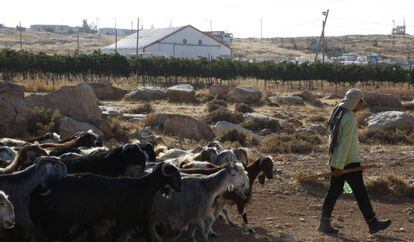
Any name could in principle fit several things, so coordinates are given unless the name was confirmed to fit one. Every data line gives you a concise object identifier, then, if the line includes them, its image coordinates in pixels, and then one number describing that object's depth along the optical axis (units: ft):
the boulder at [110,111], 79.54
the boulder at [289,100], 120.67
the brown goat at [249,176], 33.19
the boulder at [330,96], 142.00
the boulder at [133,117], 80.34
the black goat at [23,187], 26.66
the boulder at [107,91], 115.85
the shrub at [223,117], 84.84
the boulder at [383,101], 113.09
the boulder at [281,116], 95.50
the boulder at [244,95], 119.14
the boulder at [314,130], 76.76
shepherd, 33.88
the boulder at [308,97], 126.21
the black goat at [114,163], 31.96
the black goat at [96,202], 26.58
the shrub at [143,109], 92.48
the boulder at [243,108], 101.55
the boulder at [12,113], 59.67
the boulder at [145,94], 113.09
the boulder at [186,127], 69.41
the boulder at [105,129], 64.28
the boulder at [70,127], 59.21
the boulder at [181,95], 114.19
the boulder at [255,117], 82.83
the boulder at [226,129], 70.03
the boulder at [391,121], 79.87
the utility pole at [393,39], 447.96
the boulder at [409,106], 117.91
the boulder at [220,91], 124.32
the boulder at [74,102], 65.72
